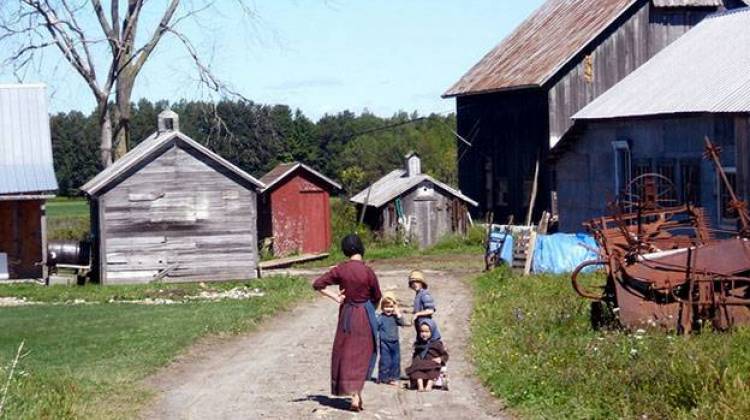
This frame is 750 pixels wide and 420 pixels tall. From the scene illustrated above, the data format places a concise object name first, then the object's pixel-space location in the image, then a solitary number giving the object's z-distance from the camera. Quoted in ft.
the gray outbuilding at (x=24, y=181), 119.96
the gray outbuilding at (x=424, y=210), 149.89
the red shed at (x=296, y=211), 150.10
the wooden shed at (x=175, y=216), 113.29
